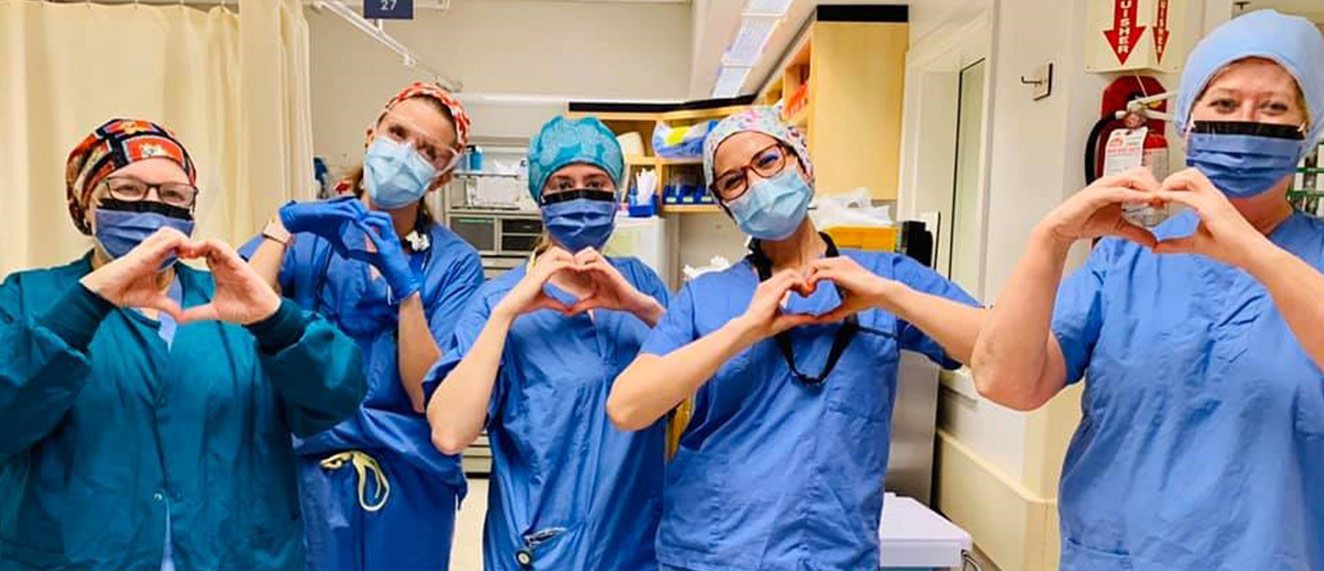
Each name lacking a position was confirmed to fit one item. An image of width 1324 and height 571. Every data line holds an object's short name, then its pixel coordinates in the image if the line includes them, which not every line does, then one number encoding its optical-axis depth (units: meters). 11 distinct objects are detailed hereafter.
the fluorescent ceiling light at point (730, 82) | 4.53
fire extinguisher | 1.64
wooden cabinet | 3.11
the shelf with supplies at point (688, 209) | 4.54
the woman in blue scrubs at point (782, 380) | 1.14
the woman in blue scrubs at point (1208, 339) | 0.90
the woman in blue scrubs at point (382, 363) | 1.45
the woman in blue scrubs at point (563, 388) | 1.28
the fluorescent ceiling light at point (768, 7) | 3.00
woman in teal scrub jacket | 1.02
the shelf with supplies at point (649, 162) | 4.62
